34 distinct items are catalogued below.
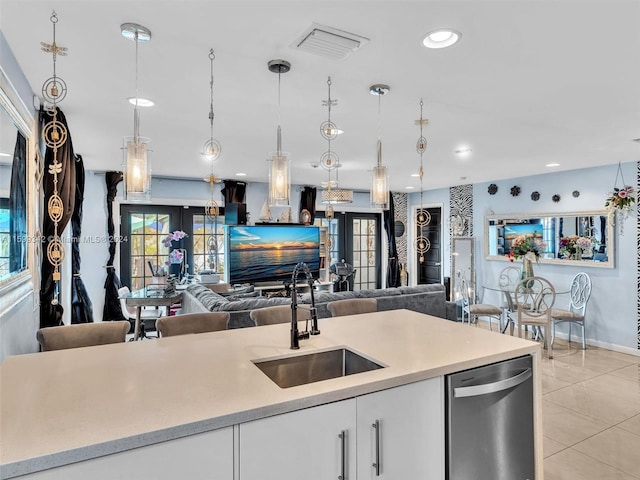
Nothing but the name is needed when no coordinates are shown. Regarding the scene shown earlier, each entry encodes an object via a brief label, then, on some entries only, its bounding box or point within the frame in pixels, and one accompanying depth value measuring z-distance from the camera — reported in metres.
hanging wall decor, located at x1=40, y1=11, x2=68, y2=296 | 1.65
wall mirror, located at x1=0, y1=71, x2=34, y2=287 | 1.80
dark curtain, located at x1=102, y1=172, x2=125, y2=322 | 5.91
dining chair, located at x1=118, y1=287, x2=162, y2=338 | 4.75
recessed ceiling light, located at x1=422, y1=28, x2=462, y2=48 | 1.79
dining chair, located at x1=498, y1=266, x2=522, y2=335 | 5.49
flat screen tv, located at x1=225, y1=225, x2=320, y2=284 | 6.62
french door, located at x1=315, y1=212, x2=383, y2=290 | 8.04
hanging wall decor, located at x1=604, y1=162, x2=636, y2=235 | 4.96
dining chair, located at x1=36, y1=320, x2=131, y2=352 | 2.11
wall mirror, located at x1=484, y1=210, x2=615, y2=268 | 5.29
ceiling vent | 1.76
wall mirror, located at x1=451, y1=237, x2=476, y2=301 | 7.13
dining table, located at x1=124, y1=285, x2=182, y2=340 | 4.05
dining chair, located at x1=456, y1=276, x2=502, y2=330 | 5.70
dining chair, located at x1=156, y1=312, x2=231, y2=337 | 2.45
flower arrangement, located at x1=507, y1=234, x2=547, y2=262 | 5.65
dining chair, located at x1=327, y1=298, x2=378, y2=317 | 3.22
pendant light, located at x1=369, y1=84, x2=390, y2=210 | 2.44
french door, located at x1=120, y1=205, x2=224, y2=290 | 6.20
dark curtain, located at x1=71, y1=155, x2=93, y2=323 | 4.67
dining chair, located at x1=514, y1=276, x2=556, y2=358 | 4.90
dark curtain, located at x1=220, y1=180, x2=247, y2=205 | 6.71
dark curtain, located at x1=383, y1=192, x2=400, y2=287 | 8.34
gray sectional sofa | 3.47
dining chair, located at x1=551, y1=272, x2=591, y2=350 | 5.18
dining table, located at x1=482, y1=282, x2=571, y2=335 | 5.45
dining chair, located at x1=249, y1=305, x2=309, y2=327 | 2.83
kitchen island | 1.11
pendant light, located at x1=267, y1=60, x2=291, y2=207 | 2.15
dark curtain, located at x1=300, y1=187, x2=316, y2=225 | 7.44
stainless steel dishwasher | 1.70
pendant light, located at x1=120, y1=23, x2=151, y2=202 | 1.74
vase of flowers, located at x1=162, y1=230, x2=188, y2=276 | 5.31
